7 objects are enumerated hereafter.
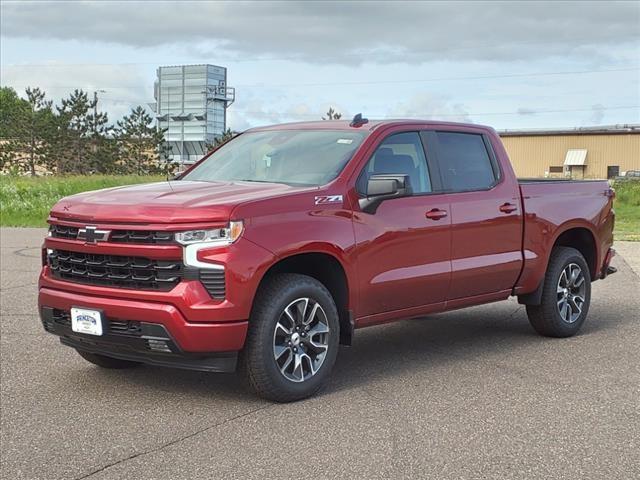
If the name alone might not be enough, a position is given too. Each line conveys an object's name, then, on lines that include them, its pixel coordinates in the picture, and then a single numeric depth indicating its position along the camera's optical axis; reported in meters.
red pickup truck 5.20
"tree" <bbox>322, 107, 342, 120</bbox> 88.31
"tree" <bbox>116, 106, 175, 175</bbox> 69.00
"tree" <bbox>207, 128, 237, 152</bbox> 63.02
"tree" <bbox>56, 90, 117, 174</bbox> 70.38
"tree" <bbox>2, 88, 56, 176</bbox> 71.59
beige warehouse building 78.00
